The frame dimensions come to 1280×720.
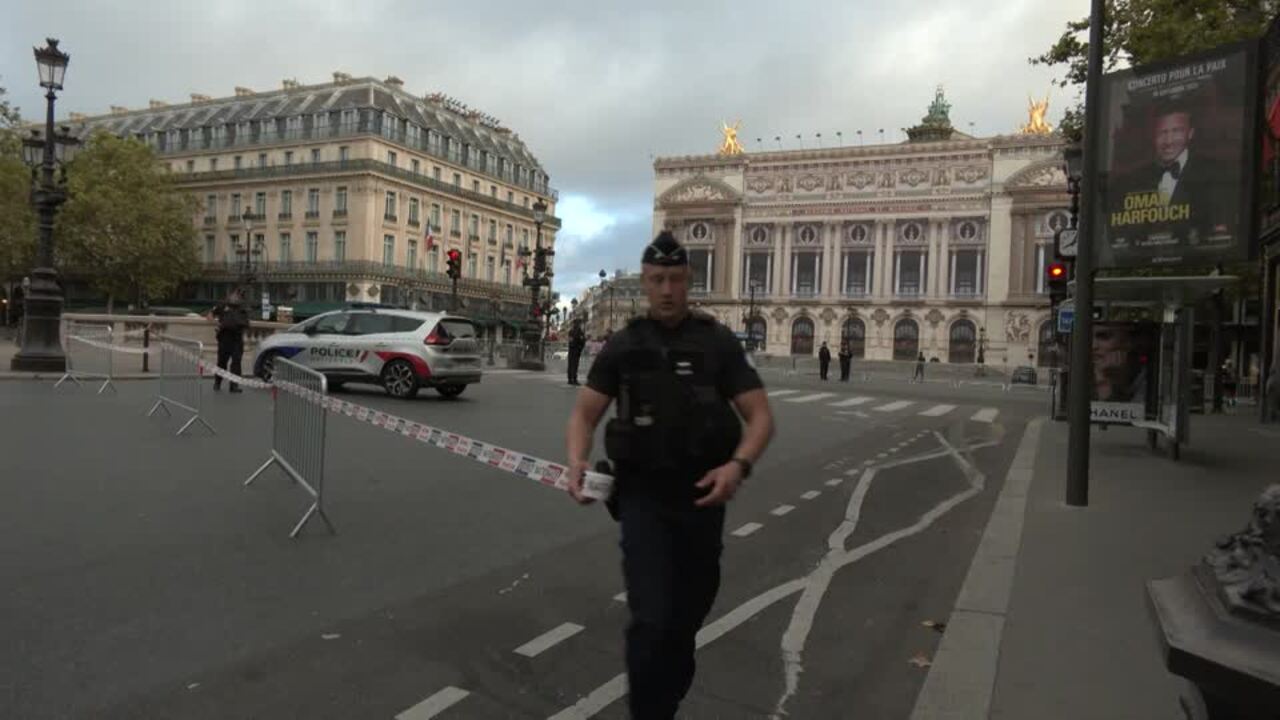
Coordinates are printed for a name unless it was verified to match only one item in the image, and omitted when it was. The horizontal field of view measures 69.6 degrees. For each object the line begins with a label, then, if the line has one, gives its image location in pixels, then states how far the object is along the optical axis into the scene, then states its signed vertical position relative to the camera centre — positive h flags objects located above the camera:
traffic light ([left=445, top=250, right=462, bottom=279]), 33.06 +2.88
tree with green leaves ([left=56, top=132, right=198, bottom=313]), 64.12 +7.68
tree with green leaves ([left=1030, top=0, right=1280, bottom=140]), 16.70 +6.72
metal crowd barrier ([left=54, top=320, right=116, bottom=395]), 17.50 -0.45
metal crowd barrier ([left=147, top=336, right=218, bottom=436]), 11.48 -0.56
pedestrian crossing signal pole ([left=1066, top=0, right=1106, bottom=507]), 8.04 +0.57
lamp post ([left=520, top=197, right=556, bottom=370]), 33.47 +0.69
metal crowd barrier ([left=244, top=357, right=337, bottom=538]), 6.25 -0.66
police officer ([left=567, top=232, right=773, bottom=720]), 2.99 -0.37
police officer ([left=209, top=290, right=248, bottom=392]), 16.59 +0.02
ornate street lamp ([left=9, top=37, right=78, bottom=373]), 18.47 +1.13
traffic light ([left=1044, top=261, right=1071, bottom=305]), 18.80 +1.80
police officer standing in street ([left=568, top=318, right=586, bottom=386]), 23.92 -0.02
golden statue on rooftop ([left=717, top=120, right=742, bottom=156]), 97.81 +22.42
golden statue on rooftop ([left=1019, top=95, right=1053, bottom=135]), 87.00 +23.33
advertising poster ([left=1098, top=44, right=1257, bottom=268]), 7.93 +1.87
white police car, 16.58 -0.18
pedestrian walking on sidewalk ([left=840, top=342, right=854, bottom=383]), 40.53 -0.31
